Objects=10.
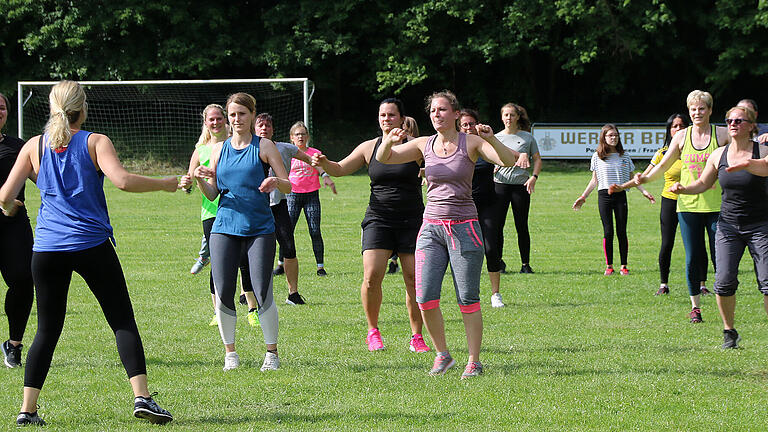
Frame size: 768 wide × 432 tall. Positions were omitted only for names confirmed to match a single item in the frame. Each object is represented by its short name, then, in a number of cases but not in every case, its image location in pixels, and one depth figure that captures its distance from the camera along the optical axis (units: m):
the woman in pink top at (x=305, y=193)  22.44
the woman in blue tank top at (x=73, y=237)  9.95
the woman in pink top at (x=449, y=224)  12.48
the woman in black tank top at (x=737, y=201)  13.87
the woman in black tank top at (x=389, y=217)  14.18
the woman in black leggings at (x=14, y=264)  13.37
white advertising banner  63.66
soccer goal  60.94
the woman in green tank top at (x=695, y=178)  15.45
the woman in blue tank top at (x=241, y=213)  12.76
